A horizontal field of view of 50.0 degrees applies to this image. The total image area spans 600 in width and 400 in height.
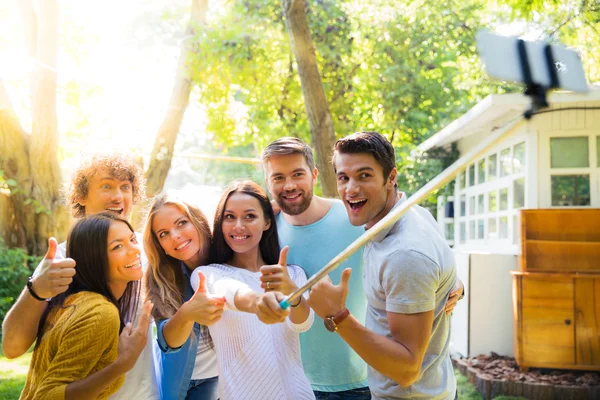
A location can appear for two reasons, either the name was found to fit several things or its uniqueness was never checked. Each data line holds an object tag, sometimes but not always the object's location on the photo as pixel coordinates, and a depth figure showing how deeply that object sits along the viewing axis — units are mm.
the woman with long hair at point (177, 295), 2432
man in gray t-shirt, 1929
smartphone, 1566
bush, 8180
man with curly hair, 2139
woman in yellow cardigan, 2047
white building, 6852
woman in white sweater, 2312
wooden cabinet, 6383
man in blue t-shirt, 2838
